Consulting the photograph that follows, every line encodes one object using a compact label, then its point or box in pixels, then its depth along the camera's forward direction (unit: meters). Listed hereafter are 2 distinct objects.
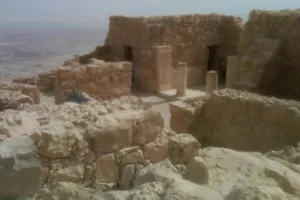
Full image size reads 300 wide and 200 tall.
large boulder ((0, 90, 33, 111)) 7.31
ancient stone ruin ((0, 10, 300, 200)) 2.85
